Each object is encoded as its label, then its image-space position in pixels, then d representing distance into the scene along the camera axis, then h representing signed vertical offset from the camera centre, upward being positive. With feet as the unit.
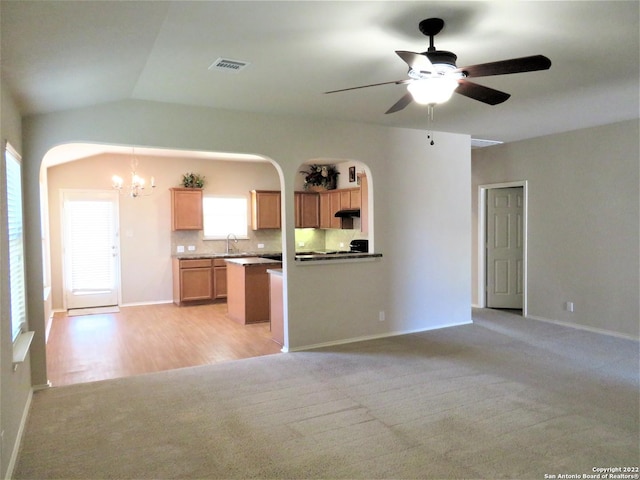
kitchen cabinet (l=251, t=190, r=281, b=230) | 29.32 +1.14
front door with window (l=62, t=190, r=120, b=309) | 25.14 -1.14
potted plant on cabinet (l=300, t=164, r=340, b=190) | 30.04 +3.34
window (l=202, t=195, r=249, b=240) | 28.96 +0.70
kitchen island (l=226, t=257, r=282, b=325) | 21.13 -3.11
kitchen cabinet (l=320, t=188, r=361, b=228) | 26.73 +1.32
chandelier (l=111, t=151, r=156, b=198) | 25.36 +2.48
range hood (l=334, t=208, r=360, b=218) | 26.30 +0.73
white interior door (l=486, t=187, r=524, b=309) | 23.94 -1.29
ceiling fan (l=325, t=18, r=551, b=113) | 7.84 +2.85
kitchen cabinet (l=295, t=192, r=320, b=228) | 29.86 +1.11
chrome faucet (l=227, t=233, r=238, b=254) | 29.37 -0.84
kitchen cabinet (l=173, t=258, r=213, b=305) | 26.09 -3.18
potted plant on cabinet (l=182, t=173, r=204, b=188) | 27.55 +2.91
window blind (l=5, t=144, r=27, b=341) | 9.90 -0.31
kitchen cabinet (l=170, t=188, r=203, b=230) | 26.99 +1.18
